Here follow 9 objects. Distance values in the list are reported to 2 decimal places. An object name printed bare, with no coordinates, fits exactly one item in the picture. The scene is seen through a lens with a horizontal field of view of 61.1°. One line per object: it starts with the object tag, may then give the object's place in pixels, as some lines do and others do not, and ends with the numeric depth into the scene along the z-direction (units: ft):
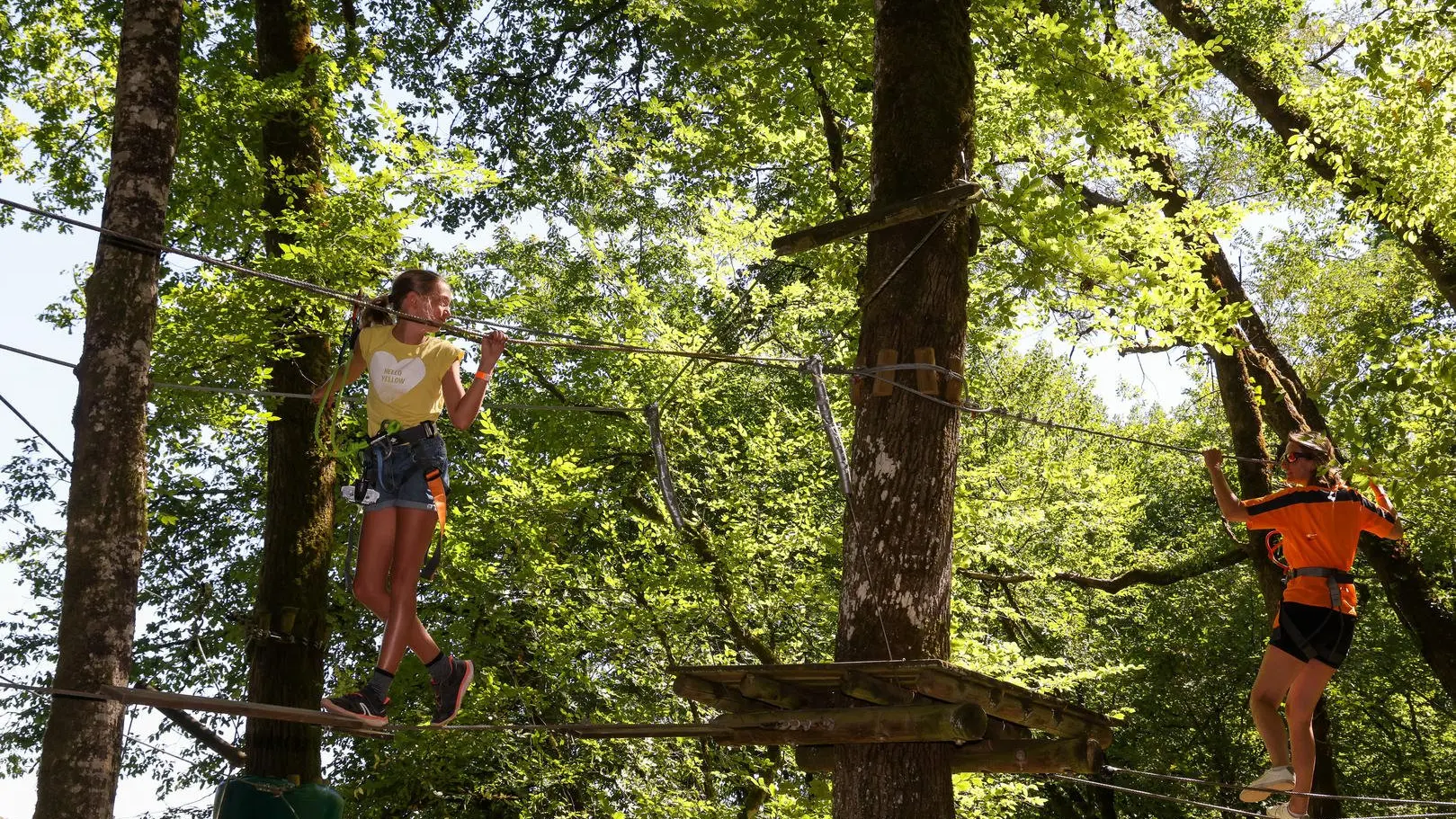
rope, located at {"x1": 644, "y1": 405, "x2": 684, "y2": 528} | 19.66
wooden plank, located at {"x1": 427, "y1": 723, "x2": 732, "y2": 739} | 15.75
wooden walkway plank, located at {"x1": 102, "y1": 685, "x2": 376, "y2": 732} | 13.39
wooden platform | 14.88
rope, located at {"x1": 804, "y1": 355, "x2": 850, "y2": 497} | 17.51
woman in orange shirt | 19.94
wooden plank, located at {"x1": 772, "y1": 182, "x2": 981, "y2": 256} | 18.24
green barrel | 19.71
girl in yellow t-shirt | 15.03
